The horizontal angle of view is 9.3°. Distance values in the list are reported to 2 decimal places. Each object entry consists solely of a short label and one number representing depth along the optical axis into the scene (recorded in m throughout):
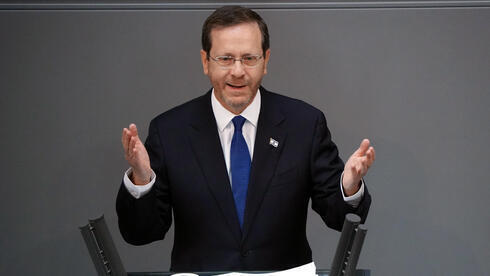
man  6.76
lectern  6.31
